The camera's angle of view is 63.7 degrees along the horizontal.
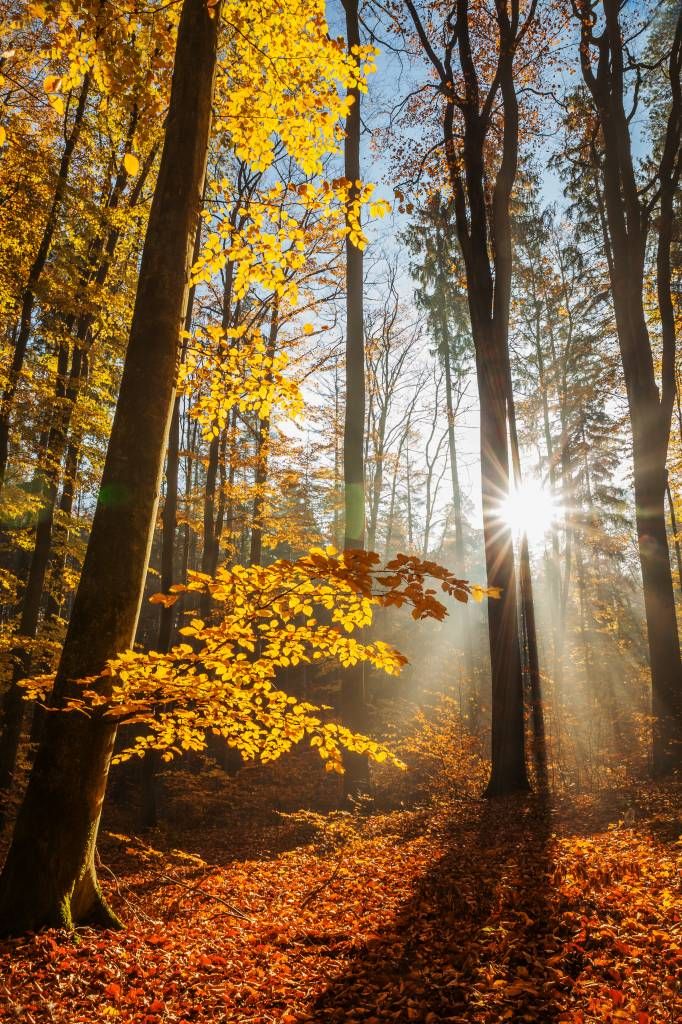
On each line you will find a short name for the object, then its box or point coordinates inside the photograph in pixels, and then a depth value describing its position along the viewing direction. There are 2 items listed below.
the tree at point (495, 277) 8.09
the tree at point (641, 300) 9.09
